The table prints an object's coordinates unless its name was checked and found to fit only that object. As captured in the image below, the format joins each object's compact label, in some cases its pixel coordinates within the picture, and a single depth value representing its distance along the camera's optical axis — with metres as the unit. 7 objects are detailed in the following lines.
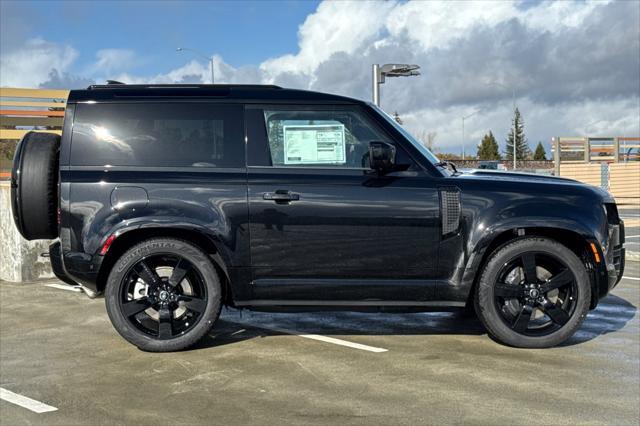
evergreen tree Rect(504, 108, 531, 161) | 128.75
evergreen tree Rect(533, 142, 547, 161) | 123.87
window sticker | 5.30
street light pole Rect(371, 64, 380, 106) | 16.56
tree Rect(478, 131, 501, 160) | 123.00
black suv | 5.16
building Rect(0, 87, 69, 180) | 25.23
